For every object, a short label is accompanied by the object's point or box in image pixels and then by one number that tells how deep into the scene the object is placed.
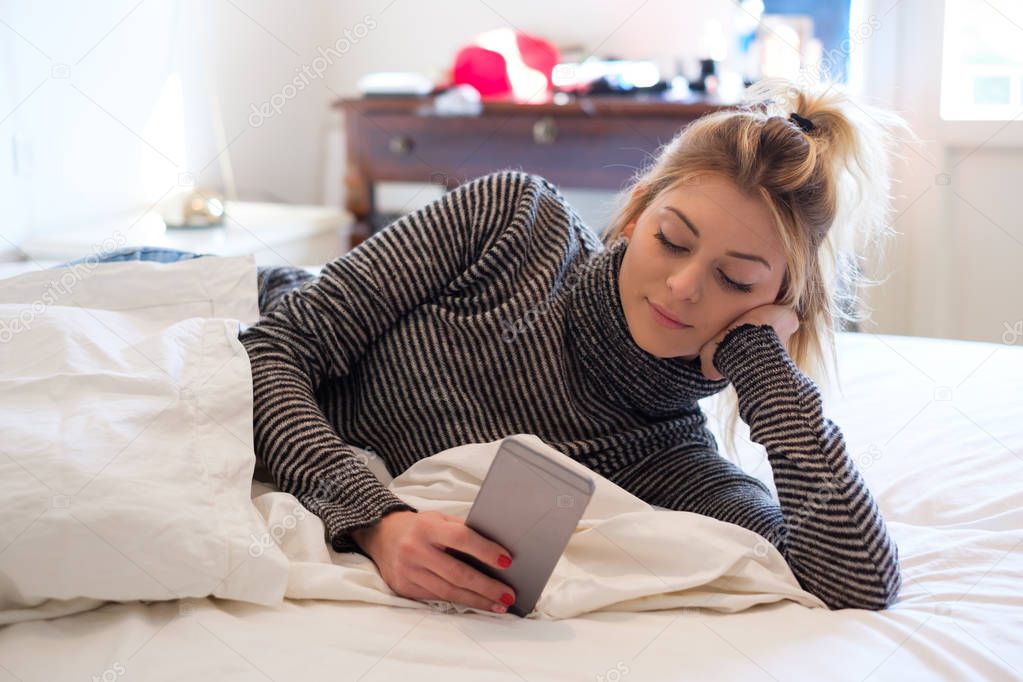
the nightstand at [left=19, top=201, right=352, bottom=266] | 1.95
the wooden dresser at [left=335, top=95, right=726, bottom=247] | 2.33
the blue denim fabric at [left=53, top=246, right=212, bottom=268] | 1.23
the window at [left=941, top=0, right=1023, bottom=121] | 2.30
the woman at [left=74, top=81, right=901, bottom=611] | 0.93
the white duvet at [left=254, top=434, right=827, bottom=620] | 0.77
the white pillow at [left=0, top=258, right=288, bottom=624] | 0.71
